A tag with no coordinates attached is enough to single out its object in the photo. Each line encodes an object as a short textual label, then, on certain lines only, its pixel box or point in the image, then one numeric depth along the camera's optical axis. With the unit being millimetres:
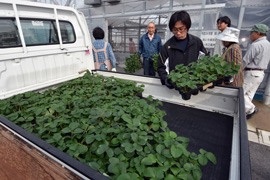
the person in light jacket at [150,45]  4848
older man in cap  3613
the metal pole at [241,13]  5332
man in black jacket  2579
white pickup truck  922
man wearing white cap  2740
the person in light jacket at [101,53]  4039
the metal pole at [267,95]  5027
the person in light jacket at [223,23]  3975
